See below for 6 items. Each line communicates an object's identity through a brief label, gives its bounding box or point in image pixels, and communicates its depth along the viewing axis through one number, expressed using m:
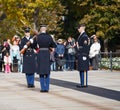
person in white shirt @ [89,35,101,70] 28.07
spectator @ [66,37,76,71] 29.11
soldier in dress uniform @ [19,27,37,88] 17.67
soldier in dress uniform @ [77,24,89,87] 17.44
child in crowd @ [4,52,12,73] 28.41
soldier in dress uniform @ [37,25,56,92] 16.05
